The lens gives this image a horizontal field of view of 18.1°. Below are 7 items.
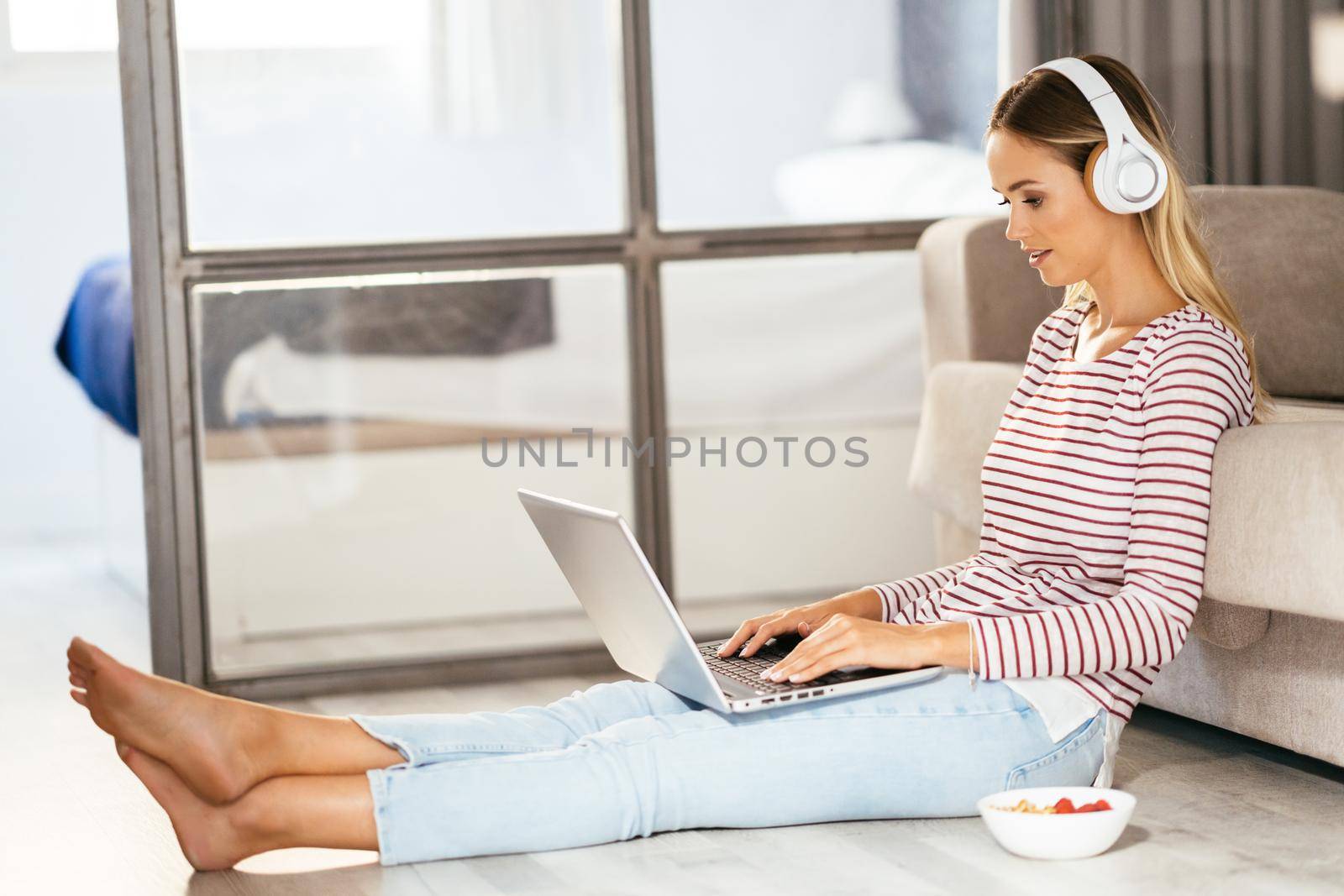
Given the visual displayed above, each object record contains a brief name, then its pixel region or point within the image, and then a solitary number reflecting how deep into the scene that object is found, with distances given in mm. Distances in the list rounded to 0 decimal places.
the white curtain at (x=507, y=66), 5387
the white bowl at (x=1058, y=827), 4178
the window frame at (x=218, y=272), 5269
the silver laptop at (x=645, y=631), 4185
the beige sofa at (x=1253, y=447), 4207
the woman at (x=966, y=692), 4181
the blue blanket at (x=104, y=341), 6108
